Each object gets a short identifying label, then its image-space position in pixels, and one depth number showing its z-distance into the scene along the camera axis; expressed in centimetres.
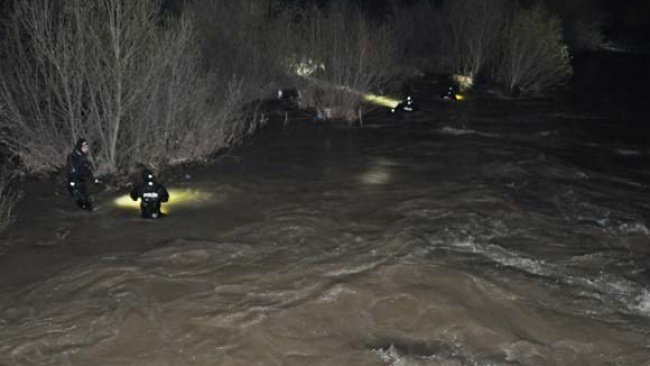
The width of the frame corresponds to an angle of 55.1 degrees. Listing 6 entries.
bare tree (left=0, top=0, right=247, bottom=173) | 1241
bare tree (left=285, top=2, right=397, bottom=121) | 2169
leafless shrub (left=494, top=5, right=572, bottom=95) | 2805
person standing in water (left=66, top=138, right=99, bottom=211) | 1108
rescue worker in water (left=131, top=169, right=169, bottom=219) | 1067
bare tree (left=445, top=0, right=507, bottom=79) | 3058
